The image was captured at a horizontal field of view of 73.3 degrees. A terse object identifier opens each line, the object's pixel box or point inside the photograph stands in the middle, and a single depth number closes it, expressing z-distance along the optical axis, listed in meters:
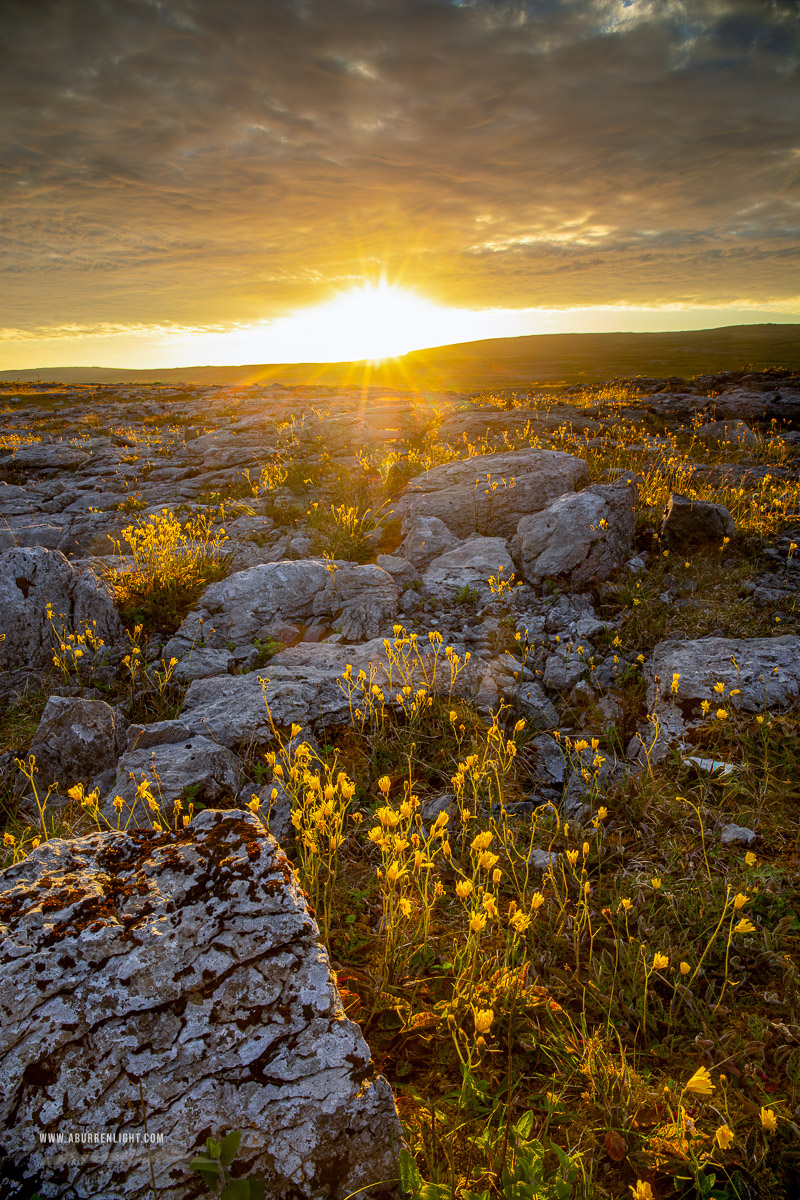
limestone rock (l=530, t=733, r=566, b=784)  4.08
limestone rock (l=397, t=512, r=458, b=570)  7.63
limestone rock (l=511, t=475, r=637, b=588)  6.57
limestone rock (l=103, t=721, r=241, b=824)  3.49
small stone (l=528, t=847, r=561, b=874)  3.34
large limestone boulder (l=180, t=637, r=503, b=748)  4.28
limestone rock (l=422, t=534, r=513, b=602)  6.54
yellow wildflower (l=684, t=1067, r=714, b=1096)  1.91
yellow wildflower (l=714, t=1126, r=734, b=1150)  1.76
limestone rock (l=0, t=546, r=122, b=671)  5.73
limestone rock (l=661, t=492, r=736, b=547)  7.21
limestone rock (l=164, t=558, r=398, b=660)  5.94
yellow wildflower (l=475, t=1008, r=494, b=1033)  2.11
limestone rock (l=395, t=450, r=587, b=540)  8.33
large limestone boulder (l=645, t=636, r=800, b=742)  4.30
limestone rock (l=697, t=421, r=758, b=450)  14.66
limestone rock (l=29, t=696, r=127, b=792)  4.09
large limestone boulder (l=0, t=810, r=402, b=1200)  1.54
